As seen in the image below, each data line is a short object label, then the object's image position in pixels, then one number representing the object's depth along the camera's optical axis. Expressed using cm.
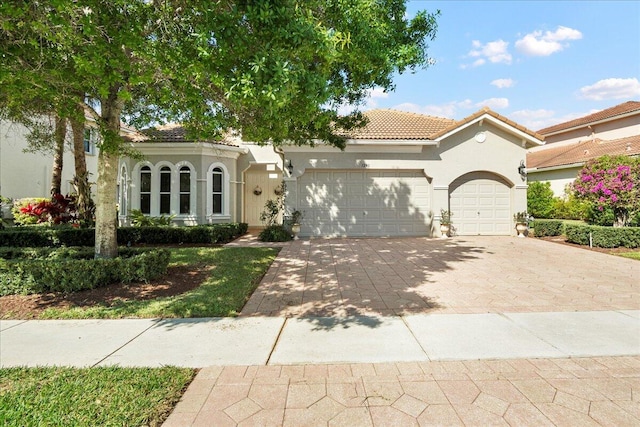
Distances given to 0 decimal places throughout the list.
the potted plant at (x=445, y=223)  1366
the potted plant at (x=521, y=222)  1378
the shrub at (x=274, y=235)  1285
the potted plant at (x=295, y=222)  1348
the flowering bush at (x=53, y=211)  1238
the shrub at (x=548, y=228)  1388
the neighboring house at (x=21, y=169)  1591
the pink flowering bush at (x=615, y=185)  1098
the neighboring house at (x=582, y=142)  1814
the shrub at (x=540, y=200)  1816
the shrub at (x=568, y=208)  1621
